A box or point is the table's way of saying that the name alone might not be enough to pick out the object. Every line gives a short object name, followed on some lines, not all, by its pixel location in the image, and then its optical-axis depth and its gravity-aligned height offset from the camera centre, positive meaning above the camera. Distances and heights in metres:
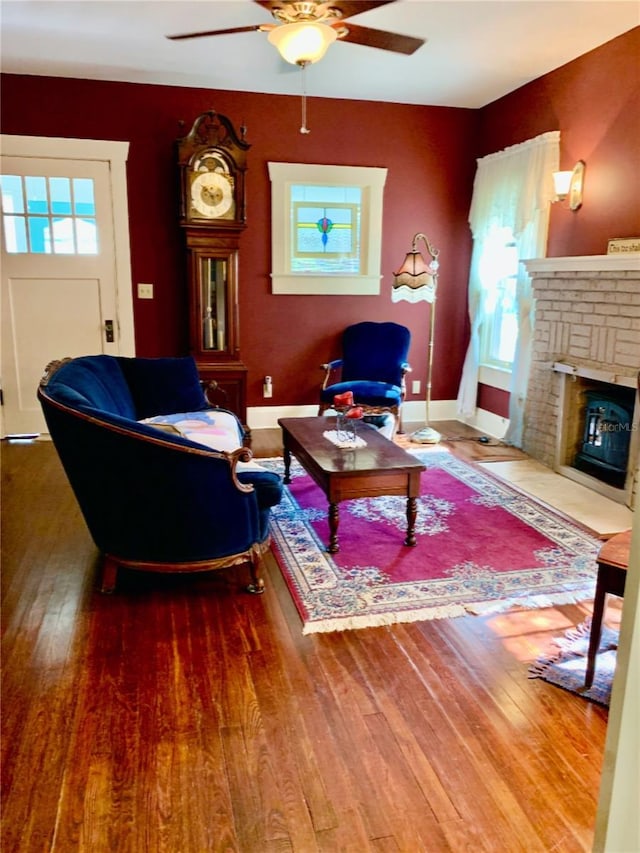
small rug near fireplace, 2.09 -1.28
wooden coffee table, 3.00 -0.85
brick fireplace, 3.77 -0.45
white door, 4.85 +0.10
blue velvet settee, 2.38 -0.79
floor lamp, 4.49 +0.09
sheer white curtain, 4.62 +0.58
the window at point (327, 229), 5.34 +0.54
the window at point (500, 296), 5.25 -0.01
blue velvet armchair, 5.20 -0.55
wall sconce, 4.26 +0.76
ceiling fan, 2.64 +1.16
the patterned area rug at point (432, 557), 2.64 -1.26
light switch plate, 5.16 -0.02
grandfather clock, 4.72 +0.37
